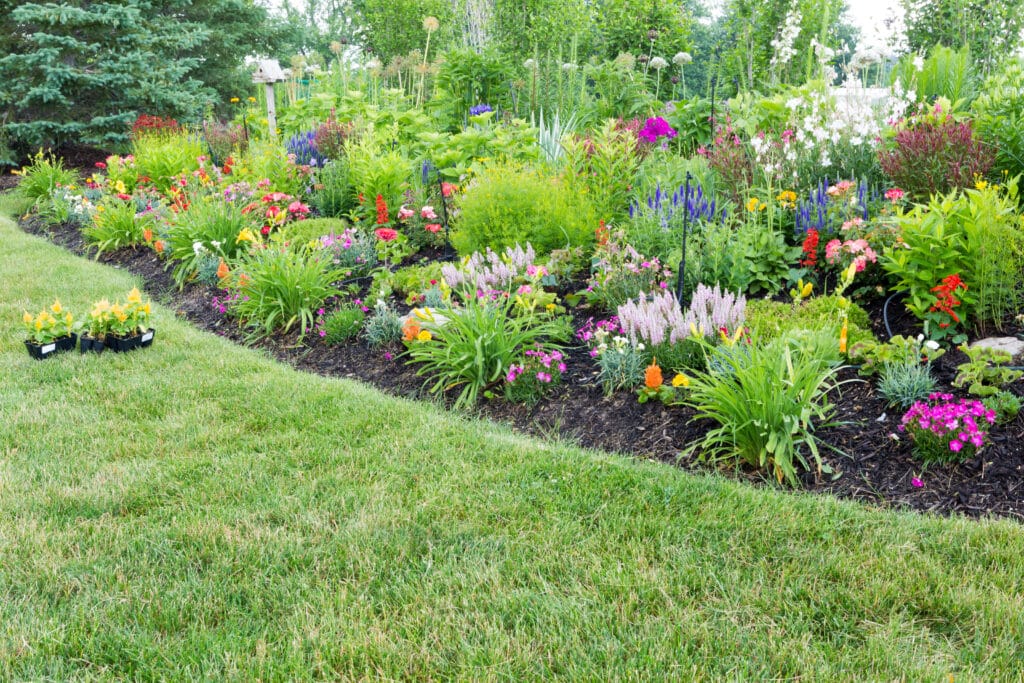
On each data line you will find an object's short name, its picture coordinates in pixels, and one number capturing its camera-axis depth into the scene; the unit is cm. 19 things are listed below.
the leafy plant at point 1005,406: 312
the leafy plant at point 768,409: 314
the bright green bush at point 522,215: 530
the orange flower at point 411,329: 449
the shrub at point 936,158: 441
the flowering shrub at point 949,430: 294
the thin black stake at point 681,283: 409
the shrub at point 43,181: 1064
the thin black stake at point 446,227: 612
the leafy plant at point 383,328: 489
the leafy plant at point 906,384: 331
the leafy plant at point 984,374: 320
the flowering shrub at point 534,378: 404
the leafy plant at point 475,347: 415
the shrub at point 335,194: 742
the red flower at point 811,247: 448
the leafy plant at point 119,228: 806
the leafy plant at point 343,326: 512
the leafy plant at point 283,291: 544
